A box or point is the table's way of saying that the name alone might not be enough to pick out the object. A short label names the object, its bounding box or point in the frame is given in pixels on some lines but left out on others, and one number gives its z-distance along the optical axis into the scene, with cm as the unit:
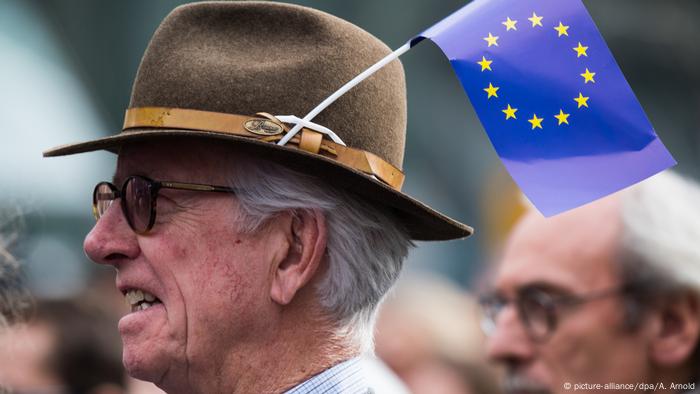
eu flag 648
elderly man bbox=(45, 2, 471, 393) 685
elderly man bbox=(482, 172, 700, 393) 909
